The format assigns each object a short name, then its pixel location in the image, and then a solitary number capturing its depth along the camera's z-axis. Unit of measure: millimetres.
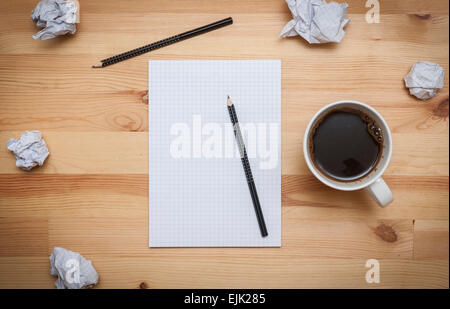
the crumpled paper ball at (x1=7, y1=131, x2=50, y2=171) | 623
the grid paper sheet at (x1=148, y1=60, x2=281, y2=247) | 633
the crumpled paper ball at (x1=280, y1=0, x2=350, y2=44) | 612
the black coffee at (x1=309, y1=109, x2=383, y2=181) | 588
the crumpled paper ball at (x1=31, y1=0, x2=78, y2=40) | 615
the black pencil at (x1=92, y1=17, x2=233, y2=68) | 628
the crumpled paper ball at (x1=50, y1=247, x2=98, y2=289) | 613
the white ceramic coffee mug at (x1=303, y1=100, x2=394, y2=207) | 546
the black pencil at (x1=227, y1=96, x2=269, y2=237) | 623
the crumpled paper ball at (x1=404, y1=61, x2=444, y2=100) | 621
